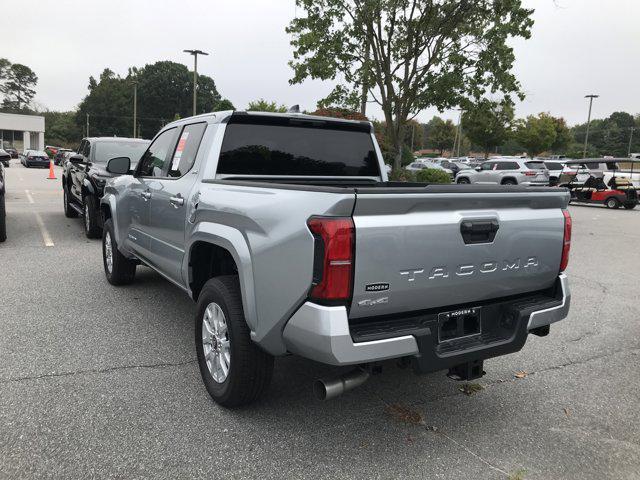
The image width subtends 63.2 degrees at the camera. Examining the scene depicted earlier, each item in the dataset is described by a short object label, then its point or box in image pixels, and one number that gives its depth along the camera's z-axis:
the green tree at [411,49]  13.27
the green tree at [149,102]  95.69
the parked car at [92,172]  8.60
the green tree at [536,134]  54.47
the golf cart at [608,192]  19.89
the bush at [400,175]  14.62
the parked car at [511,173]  22.61
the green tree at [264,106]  31.27
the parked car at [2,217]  8.32
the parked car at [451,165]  36.47
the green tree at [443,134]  78.75
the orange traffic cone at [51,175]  25.83
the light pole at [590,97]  50.84
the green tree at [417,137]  81.32
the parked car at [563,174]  21.83
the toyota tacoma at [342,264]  2.49
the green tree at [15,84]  129.50
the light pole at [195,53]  31.52
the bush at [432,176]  18.73
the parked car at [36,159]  38.75
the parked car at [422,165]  34.60
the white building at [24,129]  72.00
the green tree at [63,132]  98.50
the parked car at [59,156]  42.77
